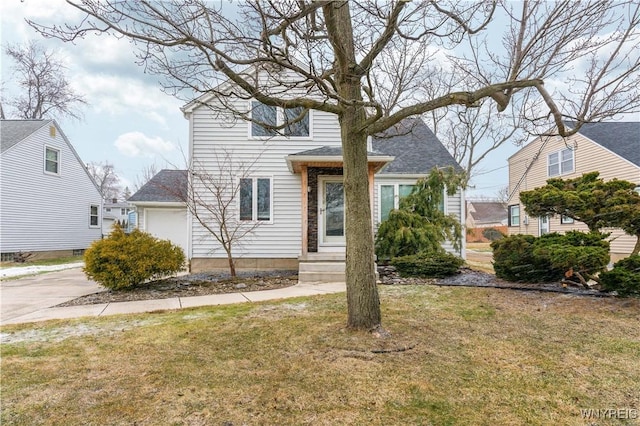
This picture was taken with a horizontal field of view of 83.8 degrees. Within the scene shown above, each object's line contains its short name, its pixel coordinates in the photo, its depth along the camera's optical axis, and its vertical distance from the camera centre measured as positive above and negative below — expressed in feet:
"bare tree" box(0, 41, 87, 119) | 67.77 +28.09
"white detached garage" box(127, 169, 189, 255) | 43.80 +1.21
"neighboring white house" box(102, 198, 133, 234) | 111.75 +4.86
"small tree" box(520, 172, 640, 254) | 18.65 +1.13
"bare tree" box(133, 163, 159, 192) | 106.93 +15.60
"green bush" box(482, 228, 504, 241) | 97.91 -2.90
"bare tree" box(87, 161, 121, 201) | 136.98 +19.00
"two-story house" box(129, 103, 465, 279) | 31.83 +3.21
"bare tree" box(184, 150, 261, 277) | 32.32 +3.18
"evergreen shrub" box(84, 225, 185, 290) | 22.89 -2.31
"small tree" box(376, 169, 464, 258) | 30.53 +0.03
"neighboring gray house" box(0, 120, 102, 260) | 47.19 +4.84
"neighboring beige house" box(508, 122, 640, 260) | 45.29 +8.77
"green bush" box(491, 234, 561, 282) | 22.36 -2.54
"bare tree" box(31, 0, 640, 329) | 11.23 +6.24
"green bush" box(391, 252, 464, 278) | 26.89 -3.20
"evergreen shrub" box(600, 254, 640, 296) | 17.16 -2.74
